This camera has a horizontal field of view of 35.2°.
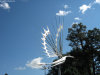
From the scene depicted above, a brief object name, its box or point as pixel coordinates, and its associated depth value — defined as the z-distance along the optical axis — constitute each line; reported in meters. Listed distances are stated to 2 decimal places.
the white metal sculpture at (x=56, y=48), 19.91
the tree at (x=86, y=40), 34.28
